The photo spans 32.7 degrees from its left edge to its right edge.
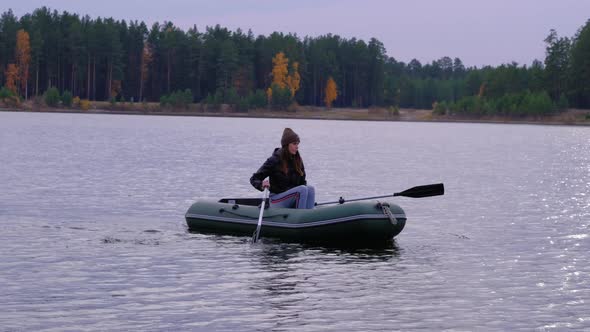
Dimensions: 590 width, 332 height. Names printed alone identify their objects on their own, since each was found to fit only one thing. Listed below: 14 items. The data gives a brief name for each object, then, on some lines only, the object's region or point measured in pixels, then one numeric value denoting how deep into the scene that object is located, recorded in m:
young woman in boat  18.66
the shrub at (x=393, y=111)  170.88
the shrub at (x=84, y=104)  142.62
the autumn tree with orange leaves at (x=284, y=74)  161.50
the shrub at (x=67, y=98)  137.88
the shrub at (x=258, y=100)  153.12
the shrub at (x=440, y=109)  160.88
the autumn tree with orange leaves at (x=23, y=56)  142.75
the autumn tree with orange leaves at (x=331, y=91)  170.38
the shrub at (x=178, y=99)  146.98
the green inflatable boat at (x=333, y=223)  17.75
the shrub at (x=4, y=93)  138.39
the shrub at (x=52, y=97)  136.88
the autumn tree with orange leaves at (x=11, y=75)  142.38
